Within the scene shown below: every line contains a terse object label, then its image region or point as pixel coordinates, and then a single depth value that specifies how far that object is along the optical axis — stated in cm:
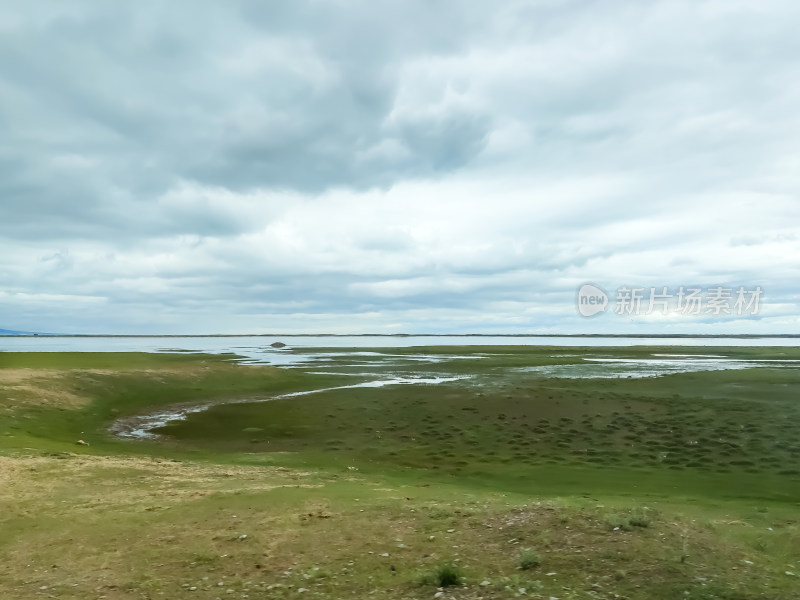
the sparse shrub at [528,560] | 916
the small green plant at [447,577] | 852
